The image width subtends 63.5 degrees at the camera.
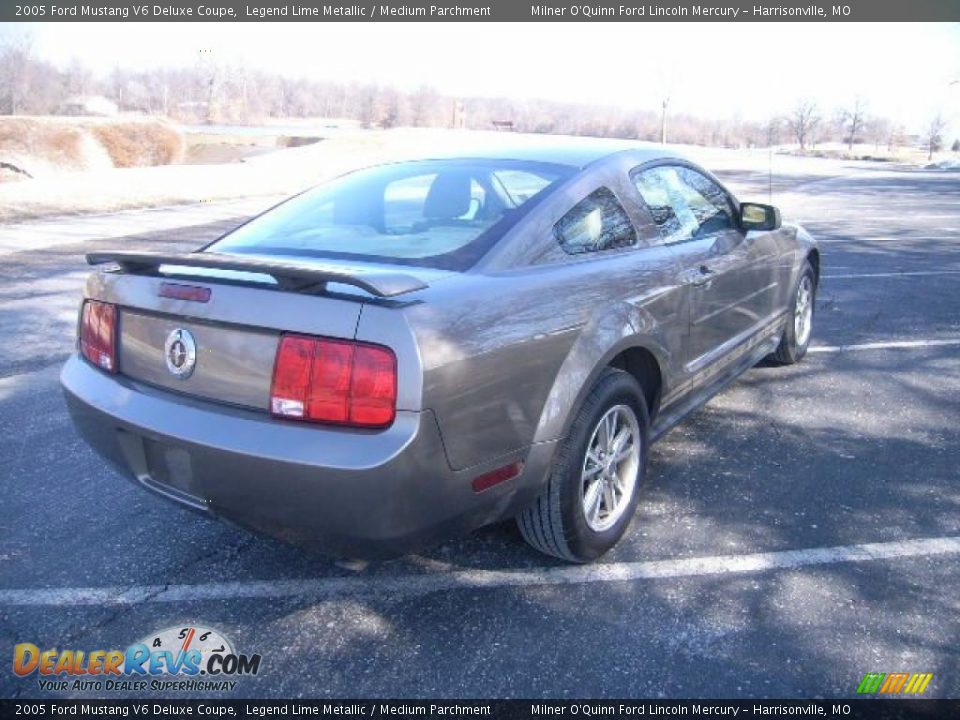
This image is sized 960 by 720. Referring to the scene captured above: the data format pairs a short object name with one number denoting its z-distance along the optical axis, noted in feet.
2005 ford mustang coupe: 7.34
